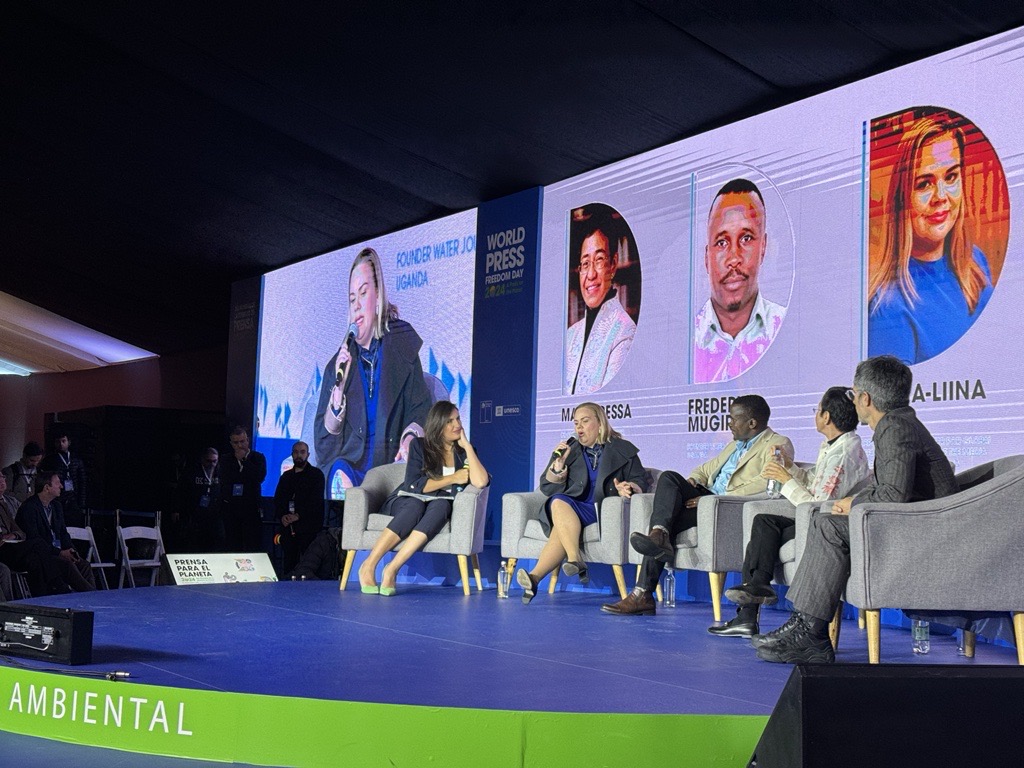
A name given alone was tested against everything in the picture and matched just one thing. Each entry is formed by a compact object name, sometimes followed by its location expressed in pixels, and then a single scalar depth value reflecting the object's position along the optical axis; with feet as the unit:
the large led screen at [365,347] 28.53
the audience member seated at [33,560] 22.98
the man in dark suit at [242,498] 32.17
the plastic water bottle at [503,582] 19.76
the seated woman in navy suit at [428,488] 19.93
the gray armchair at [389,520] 19.93
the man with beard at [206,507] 32.40
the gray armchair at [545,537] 18.61
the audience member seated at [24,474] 28.25
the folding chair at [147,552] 26.96
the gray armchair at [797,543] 13.57
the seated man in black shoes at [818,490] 13.84
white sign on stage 22.45
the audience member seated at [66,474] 31.71
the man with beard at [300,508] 29.48
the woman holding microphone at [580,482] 18.71
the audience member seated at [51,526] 23.29
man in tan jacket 16.62
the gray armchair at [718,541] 16.02
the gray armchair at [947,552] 10.95
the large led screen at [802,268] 16.40
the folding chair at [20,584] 23.22
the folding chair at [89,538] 26.81
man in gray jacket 11.64
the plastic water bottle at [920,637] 13.60
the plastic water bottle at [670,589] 19.12
